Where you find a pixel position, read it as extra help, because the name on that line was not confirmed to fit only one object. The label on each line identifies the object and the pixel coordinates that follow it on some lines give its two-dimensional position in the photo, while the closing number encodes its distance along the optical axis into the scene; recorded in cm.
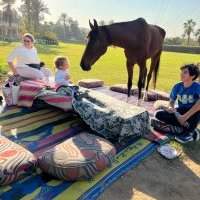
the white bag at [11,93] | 359
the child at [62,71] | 379
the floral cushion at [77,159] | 199
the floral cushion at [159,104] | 370
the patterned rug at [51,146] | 189
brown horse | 361
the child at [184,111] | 305
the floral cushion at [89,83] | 533
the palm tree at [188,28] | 6690
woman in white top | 394
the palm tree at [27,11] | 3762
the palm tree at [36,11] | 4264
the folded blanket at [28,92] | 347
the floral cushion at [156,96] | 472
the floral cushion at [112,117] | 274
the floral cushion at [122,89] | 511
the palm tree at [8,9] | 4702
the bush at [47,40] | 3313
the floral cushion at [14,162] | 187
